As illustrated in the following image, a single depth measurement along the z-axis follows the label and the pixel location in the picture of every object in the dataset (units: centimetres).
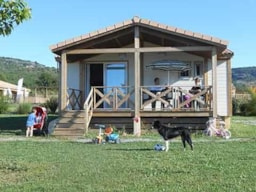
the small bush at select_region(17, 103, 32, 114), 3206
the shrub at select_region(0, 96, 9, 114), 3300
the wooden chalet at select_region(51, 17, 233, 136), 1748
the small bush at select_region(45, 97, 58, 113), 3209
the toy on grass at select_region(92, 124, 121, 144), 1403
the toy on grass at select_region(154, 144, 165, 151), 1185
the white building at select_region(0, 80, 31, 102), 5558
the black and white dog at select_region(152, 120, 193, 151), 1180
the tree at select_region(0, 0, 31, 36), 641
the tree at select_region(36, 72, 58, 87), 7744
